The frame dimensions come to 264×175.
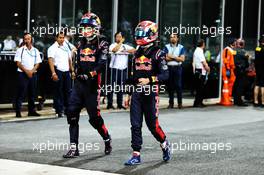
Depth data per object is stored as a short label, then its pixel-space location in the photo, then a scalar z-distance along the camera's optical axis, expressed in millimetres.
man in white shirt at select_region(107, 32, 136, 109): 16750
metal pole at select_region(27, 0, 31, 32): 16844
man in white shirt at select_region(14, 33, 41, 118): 14734
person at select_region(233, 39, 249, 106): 19688
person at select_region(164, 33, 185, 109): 17359
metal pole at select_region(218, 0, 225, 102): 21486
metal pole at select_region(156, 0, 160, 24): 20692
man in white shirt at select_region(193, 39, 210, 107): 18328
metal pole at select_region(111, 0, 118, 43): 19703
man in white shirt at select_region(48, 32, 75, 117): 14938
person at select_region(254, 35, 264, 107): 18839
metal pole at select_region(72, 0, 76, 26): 18469
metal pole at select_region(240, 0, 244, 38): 23219
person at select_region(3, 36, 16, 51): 16250
